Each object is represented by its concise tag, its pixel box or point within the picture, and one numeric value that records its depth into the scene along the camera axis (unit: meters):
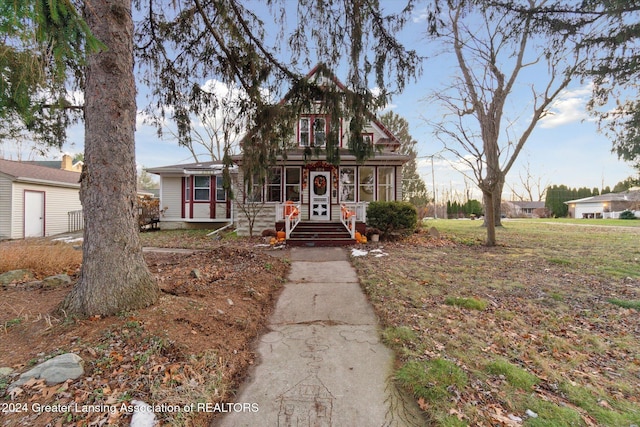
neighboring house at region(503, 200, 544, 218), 50.13
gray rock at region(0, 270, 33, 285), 4.46
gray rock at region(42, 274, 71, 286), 4.32
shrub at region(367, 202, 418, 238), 10.52
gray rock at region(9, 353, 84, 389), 2.14
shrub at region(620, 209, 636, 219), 31.67
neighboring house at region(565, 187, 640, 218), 39.53
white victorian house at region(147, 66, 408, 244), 11.32
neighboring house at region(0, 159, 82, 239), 12.99
